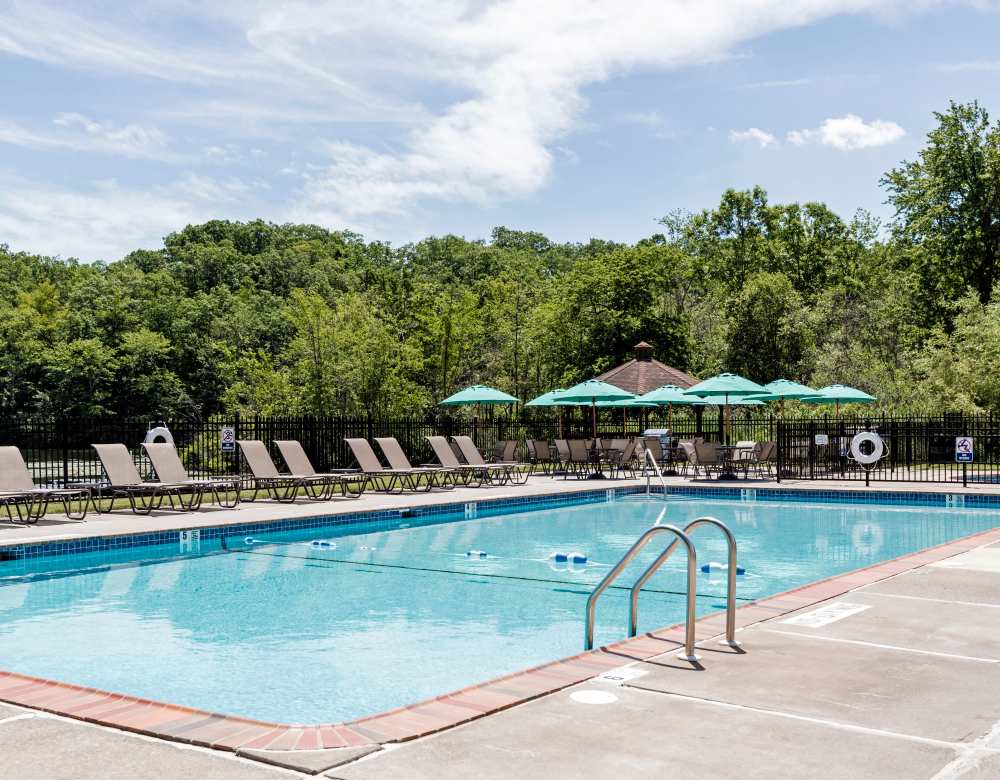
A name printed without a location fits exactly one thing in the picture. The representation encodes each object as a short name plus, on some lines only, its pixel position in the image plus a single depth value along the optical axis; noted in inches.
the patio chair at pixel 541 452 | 907.4
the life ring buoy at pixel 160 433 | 682.2
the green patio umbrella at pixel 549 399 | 920.0
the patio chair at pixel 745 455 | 826.8
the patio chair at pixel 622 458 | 866.1
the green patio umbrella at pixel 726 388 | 812.6
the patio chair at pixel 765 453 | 836.0
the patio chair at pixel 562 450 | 871.1
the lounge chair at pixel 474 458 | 803.4
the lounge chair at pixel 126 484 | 546.9
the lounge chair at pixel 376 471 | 700.7
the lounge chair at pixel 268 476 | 633.0
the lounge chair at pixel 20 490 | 498.6
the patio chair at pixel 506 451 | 845.8
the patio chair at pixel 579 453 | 863.1
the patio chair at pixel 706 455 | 815.1
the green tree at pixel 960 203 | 1375.5
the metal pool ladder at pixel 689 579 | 204.7
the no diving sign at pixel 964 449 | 709.9
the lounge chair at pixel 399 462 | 722.8
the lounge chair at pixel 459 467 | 764.6
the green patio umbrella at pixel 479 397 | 901.2
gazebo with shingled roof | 1027.3
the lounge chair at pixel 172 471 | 563.8
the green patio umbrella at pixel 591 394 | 879.1
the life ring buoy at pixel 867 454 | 761.0
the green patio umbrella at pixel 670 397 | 890.7
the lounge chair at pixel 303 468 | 652.7
